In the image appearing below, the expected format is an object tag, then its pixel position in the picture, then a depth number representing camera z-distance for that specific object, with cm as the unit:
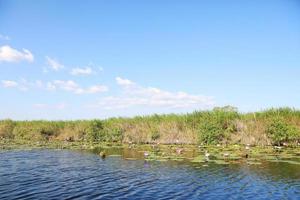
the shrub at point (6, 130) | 5134
